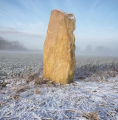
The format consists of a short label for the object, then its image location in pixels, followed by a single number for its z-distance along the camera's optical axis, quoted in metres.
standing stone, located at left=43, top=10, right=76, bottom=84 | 4.99
